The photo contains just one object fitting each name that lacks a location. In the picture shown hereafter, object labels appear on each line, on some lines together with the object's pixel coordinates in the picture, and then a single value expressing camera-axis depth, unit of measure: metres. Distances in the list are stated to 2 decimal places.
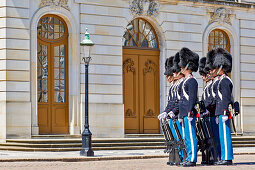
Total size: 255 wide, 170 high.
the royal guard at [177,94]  13.31
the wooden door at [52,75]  22.22
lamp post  17.66
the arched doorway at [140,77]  24.20
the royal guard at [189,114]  12.77
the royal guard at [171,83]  13.40
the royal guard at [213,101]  13.12
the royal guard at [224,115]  12.82
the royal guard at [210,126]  13.02
